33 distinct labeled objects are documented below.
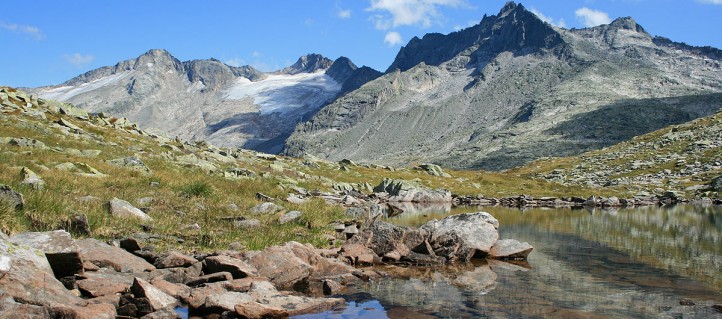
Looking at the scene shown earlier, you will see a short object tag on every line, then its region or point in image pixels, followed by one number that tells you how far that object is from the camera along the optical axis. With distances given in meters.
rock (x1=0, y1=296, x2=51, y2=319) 6.86
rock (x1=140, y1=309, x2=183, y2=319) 8.62
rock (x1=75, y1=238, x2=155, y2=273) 10.77
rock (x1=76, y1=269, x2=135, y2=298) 9.17
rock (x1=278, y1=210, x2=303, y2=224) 18.94
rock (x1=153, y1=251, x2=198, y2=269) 11.69
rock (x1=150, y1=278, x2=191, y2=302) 9.96
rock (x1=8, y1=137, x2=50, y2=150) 28.58
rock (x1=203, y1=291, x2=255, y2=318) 9.41
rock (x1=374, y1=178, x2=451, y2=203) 50.40
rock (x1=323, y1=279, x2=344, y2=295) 12.21
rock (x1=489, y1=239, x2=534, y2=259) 18.28
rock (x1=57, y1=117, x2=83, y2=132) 43.01
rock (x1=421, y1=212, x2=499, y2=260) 18.11
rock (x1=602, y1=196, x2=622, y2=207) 54.33
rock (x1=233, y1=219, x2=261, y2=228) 17.19
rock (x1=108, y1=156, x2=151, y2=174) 26.62
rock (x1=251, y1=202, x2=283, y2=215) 20.00
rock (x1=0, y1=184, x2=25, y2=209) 11.61
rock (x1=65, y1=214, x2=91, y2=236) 12.53
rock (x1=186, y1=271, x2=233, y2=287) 10.89
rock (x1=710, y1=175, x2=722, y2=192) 61.66
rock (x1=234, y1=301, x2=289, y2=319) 9.35
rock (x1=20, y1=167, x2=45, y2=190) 15.91
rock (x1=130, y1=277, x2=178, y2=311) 9.00
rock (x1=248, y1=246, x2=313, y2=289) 12.59
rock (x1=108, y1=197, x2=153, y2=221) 15.04
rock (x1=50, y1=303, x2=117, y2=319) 7.32
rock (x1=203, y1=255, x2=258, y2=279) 11.59
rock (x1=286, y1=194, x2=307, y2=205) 24.34
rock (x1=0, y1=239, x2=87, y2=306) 7.46
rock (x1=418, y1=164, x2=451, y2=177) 82.37
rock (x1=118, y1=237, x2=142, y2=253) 12.22
